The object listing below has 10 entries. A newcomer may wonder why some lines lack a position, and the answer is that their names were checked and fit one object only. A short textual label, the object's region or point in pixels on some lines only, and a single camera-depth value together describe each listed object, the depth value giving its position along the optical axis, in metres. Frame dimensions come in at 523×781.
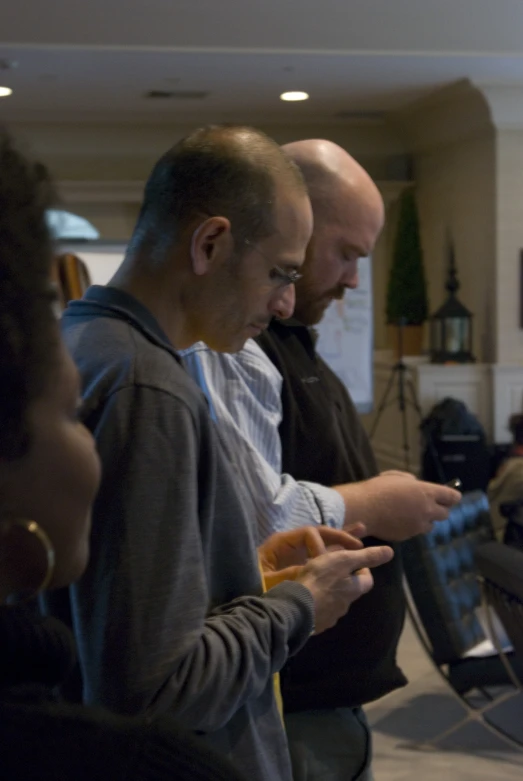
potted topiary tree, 8.77
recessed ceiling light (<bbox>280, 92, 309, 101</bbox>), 7.61
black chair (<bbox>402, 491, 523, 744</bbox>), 3.16
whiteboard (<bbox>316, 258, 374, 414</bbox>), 8.06
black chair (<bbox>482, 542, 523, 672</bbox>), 2.83
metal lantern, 7.75
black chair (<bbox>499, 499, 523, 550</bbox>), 4.53
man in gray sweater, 0.98
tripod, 7.76
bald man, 1.46
